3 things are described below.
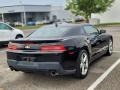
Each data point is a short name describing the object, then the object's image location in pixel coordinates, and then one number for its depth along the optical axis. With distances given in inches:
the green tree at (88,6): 1411.2
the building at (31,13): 3174.2
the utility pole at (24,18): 3093.0
